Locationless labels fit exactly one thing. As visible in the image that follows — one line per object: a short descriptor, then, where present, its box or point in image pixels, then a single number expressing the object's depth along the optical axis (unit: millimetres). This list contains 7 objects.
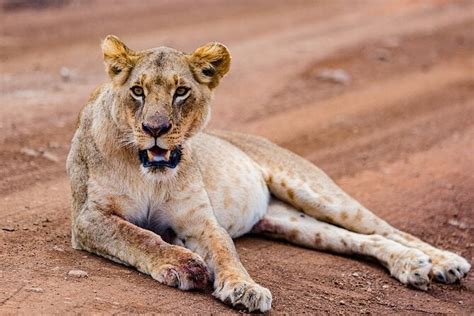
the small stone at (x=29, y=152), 16002
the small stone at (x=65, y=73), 21422
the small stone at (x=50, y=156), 16000
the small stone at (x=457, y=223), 15227
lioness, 10234
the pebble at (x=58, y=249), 11352
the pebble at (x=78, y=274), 10203
